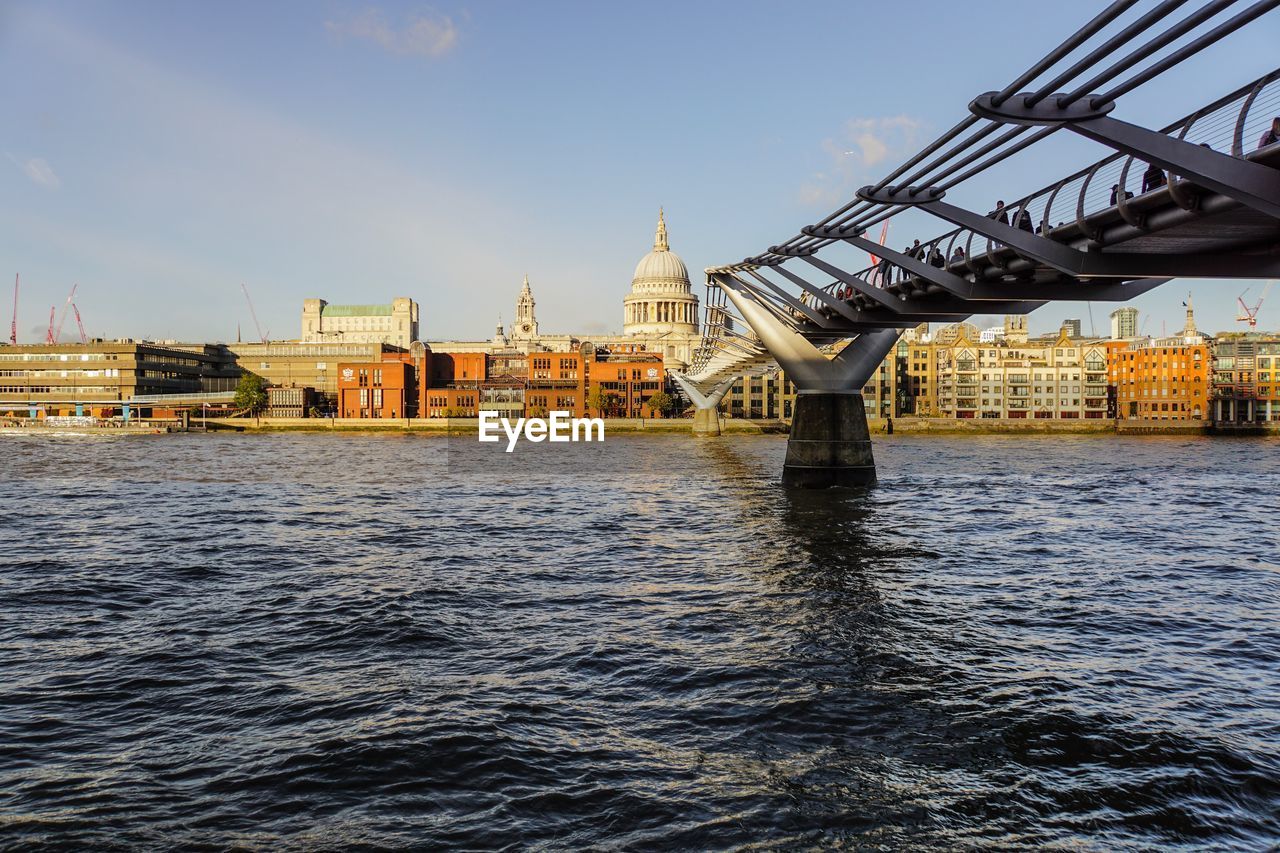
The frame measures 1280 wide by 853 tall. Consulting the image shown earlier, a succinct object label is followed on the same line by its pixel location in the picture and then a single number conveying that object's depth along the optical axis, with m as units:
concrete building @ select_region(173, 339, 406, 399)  171.25
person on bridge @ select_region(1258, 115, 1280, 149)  14.16
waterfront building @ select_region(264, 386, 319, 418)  153.50
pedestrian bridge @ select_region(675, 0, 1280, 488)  13.91
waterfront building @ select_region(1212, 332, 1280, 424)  144.38
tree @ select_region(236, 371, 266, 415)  145.12
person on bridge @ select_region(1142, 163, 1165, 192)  17.58
